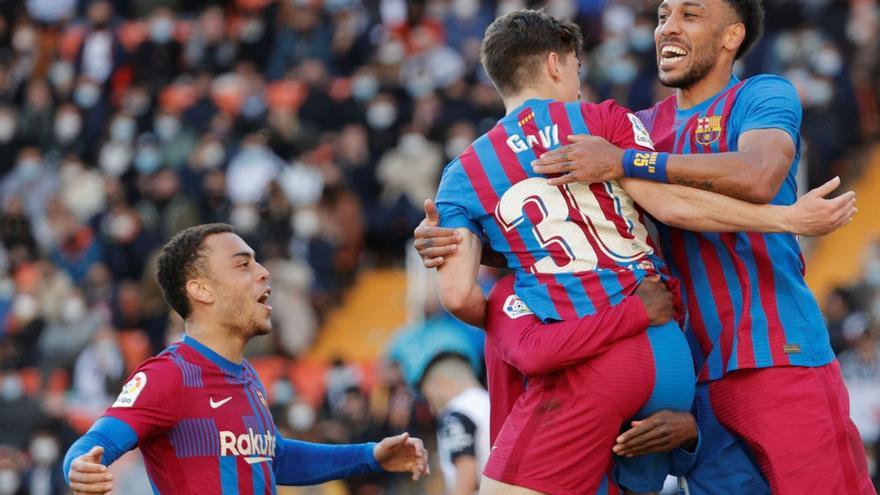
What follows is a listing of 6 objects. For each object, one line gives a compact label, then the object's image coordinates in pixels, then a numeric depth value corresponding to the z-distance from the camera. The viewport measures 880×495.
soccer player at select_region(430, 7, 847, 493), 10.90
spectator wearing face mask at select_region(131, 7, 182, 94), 39.78
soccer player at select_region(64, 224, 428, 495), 11.46
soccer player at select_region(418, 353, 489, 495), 16.97
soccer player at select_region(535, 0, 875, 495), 11.01
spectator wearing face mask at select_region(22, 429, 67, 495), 27.94
